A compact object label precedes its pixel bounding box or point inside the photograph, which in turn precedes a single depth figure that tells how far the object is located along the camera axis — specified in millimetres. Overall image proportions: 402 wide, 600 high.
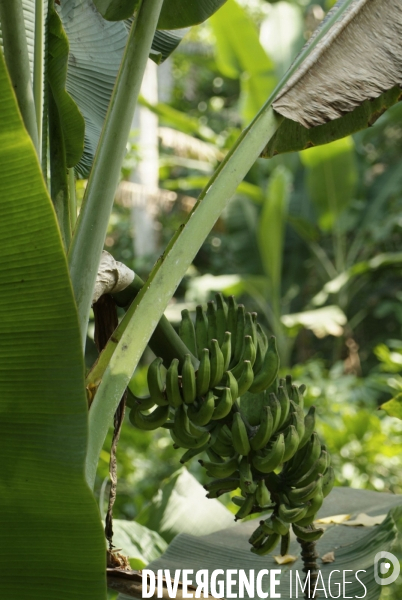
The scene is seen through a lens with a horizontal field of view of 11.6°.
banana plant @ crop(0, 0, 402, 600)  3684
